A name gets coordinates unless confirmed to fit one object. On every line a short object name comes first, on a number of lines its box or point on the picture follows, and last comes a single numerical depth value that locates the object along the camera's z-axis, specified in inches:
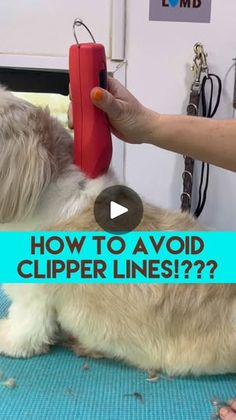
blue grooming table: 31.1
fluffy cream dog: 33.4
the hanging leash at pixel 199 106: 61.3
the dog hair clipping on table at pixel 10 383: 33.5
